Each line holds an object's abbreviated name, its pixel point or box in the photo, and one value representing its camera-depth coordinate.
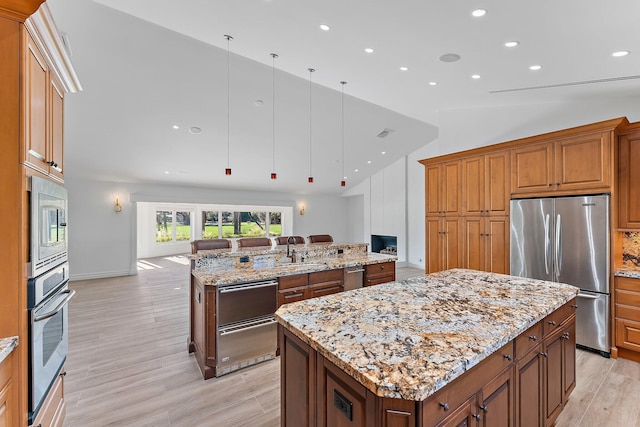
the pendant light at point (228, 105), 3.14
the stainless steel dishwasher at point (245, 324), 2.60
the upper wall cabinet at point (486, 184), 3.64
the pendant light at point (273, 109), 3.60
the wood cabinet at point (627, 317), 2.76
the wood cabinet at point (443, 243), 4.14
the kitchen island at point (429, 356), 0.96
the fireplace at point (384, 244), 8.55
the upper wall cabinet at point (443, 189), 4.14
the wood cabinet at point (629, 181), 2.93
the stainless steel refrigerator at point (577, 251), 2.88
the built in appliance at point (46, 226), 1.33
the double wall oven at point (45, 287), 1.33
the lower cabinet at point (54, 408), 1.53
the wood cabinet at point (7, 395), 1.16
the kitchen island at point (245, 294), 2.56
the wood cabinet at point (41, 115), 1.30
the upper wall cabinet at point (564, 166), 2.88
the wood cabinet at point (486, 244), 3.65
